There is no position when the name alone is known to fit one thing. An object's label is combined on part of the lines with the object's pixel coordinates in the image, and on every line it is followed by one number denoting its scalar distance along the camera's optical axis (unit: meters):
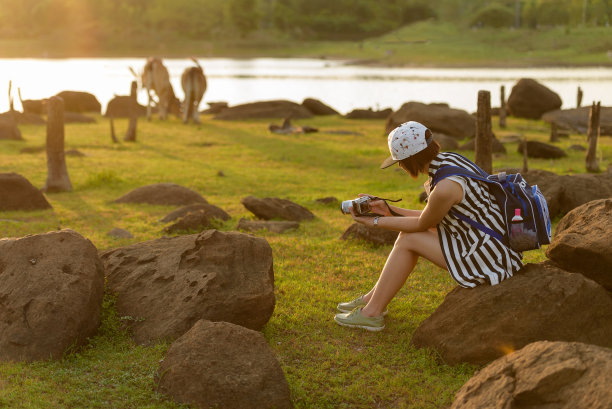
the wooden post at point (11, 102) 25.41
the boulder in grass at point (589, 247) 6.35
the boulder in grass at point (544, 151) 19.59
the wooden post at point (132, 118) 24.94
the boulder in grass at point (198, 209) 12.22
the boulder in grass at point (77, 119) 31.70
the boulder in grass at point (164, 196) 14.09
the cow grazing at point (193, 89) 31.73
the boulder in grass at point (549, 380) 4.23
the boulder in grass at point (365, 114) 34.84
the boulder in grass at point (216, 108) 38.03
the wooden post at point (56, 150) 15.19
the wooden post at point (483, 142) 13.65
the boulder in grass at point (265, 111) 34.50
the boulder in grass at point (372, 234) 10.29
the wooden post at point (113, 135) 24.81
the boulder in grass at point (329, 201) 14.07
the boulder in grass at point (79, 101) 37.69
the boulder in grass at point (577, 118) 27.17
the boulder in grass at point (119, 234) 11.18
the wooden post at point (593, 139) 17.08
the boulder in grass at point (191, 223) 11.34
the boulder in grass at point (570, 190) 11.56
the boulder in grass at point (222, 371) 5.49
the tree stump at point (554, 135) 23.86
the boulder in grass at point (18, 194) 13.34
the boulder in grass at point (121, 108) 34.75
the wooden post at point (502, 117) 29.47
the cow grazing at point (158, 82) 33.00
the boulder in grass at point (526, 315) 6.00
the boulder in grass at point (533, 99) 32.09
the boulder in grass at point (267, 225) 11.54
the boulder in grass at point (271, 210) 12.37
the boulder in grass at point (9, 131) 25.03
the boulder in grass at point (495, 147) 20.61
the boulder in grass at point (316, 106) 36.97
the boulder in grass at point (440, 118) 25.70
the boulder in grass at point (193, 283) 6.68
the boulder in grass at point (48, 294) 6.26
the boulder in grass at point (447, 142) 22.14
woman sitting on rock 6.22
